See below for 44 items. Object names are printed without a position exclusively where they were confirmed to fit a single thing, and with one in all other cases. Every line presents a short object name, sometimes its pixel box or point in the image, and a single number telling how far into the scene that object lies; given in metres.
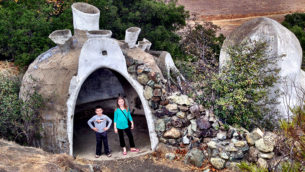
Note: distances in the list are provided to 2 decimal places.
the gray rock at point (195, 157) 7.19
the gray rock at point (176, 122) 7.57
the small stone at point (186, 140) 7.47
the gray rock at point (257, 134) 6.92
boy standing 7.45
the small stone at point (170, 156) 7.51
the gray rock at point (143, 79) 7.98
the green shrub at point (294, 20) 19.72
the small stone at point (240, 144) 6.95
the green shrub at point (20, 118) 7.83
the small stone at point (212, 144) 7.09
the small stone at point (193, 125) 7.46
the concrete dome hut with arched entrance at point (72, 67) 7.79
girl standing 7.47
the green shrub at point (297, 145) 4.62
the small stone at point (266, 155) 6.63
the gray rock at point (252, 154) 6.75
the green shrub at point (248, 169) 4.80
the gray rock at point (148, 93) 7.87
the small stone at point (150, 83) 7.93
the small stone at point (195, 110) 7.54
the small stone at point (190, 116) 7.57
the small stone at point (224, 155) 6.93
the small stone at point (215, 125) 7.30
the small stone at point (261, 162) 6.51
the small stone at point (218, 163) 6.91
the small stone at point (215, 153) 7.07
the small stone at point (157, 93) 7.82
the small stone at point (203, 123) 7.37
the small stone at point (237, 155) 6.92
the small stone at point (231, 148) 6.93
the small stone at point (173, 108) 7.71
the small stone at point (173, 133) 7.55
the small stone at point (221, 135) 7.17
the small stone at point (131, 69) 8.10
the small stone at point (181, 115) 7.59
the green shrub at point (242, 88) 7.70
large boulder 9.92
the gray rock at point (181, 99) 7.73
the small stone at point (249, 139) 6.92
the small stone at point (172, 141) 7.63
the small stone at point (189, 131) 7.48
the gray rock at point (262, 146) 6.66
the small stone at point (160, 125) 7.73
